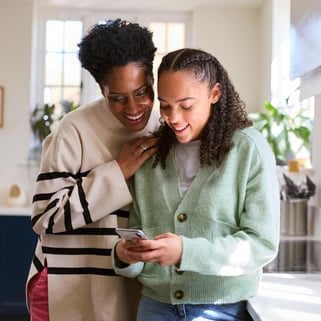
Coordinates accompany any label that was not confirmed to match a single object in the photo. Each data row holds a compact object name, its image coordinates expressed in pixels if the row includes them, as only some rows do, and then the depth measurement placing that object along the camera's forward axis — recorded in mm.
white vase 4164
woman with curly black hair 1268
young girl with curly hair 1064
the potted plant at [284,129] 3482
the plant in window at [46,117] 4328
